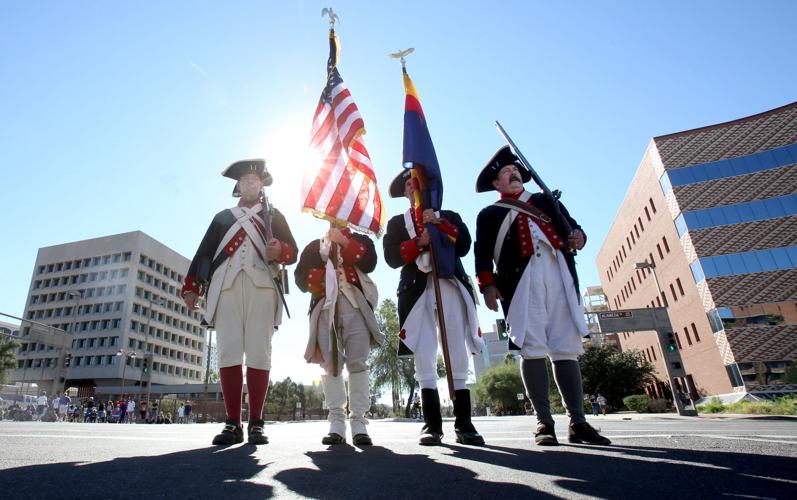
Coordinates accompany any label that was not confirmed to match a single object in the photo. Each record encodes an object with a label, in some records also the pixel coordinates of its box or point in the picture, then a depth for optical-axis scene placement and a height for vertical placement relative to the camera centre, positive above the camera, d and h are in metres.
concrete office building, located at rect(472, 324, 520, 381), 144.62 +14.64
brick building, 30.81 +9.78
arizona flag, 3.62 +1.90
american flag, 4.43 +2.37
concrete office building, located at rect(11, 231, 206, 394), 64.56 +17.50
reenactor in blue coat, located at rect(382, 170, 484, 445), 3.52 +0.73
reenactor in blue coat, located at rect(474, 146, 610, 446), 3.21 +0.80
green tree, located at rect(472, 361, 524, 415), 67.38 +1.47
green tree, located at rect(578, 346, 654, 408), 39.47 +1.32
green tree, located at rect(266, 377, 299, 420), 66.19 +3.22
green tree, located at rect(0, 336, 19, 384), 51.81 +9.16
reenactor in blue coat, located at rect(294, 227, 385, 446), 3.63 +0.75
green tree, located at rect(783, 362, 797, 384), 27.94 +0.15
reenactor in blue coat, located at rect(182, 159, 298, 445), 3.74 +1.13
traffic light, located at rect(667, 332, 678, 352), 20.66 +1.88
